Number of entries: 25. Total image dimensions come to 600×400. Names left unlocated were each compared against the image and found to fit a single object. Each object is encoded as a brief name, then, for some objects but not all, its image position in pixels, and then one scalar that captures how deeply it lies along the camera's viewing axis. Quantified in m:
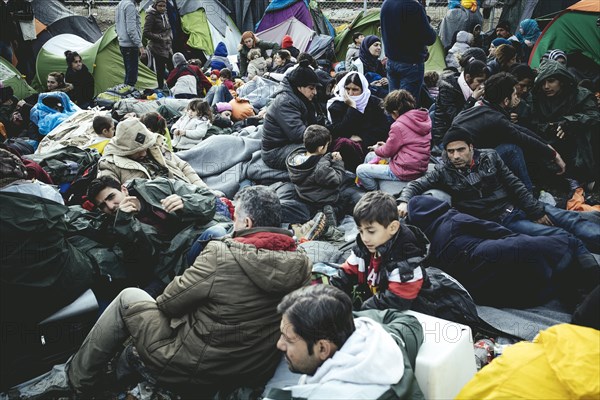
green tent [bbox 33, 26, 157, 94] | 10.67
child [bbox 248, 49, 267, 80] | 10.15
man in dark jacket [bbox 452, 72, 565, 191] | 4.54
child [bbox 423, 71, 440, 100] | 7.41
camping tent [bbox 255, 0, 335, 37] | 12.42
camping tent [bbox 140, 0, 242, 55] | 12.85
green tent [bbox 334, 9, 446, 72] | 11.02
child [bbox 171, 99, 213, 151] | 6.46
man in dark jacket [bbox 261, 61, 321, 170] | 5.20
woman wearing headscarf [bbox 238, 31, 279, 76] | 10.68
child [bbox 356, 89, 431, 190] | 4.72
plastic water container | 2.29
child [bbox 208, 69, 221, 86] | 10.21
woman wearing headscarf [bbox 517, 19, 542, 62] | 9.79
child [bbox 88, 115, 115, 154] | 5.54
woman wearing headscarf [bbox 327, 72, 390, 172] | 5.43
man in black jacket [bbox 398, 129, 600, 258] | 3.89
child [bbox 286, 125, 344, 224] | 4.63
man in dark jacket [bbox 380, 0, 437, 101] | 5.77
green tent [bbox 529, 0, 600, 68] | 7.73
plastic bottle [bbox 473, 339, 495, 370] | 2.91
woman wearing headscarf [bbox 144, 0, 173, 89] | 9.39
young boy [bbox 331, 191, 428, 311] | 2.81
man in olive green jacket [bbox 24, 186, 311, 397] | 2.52
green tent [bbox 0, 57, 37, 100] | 9.60
